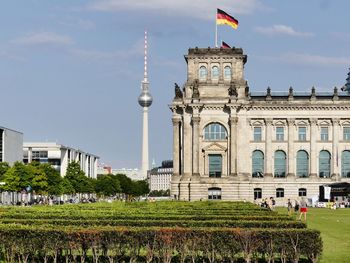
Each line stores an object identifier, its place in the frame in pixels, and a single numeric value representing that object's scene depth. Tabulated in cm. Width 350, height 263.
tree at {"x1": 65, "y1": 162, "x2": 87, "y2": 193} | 17634
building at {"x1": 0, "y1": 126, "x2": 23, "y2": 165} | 19238
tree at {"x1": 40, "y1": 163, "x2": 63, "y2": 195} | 15276
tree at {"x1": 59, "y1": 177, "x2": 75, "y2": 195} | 16281
